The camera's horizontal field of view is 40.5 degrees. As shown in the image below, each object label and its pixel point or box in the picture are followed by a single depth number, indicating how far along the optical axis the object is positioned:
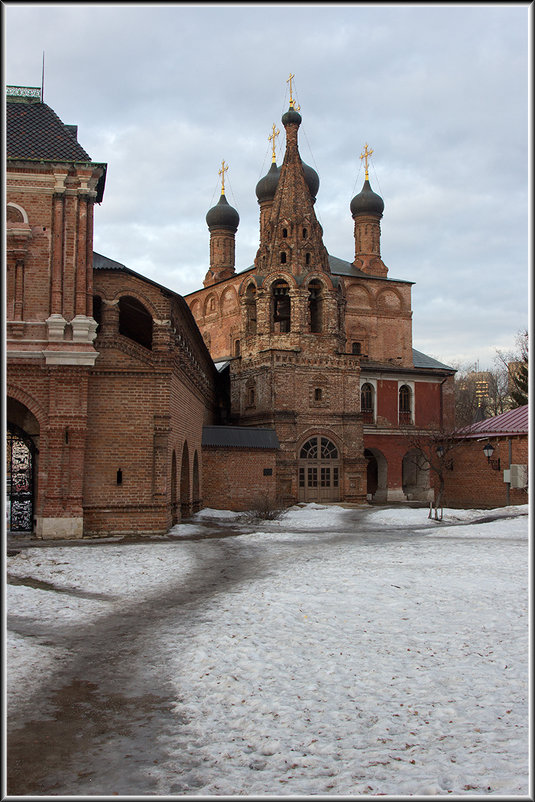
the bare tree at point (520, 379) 42.22
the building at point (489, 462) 26.91
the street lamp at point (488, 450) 24.92
